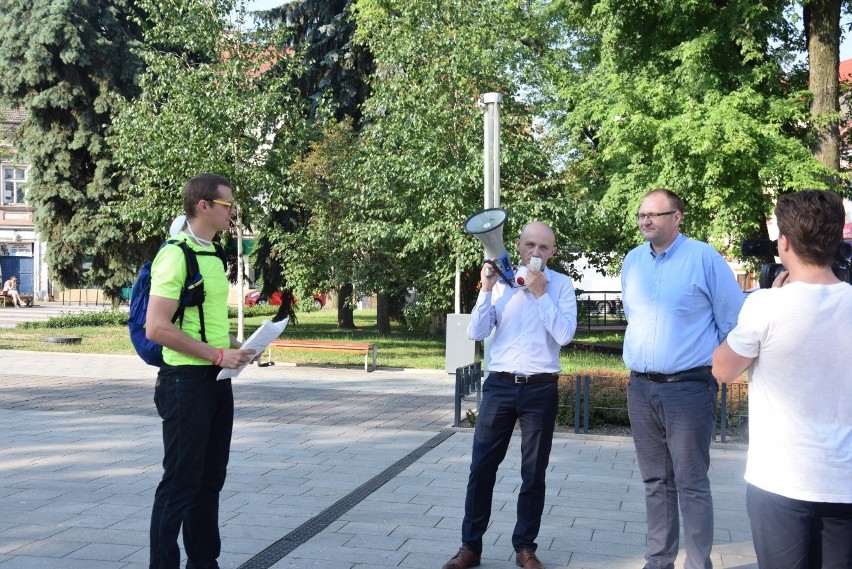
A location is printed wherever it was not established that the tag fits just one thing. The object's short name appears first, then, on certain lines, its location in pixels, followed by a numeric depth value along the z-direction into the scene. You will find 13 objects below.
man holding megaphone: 4.77
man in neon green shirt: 3.86
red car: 27.19
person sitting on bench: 42.91
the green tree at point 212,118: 18.86
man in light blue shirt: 4.39
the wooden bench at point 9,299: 43.72
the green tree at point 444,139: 17.86
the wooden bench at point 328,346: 15.84
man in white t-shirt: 2.72
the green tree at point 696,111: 17.42
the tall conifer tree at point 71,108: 25.69
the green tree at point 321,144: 22.06
